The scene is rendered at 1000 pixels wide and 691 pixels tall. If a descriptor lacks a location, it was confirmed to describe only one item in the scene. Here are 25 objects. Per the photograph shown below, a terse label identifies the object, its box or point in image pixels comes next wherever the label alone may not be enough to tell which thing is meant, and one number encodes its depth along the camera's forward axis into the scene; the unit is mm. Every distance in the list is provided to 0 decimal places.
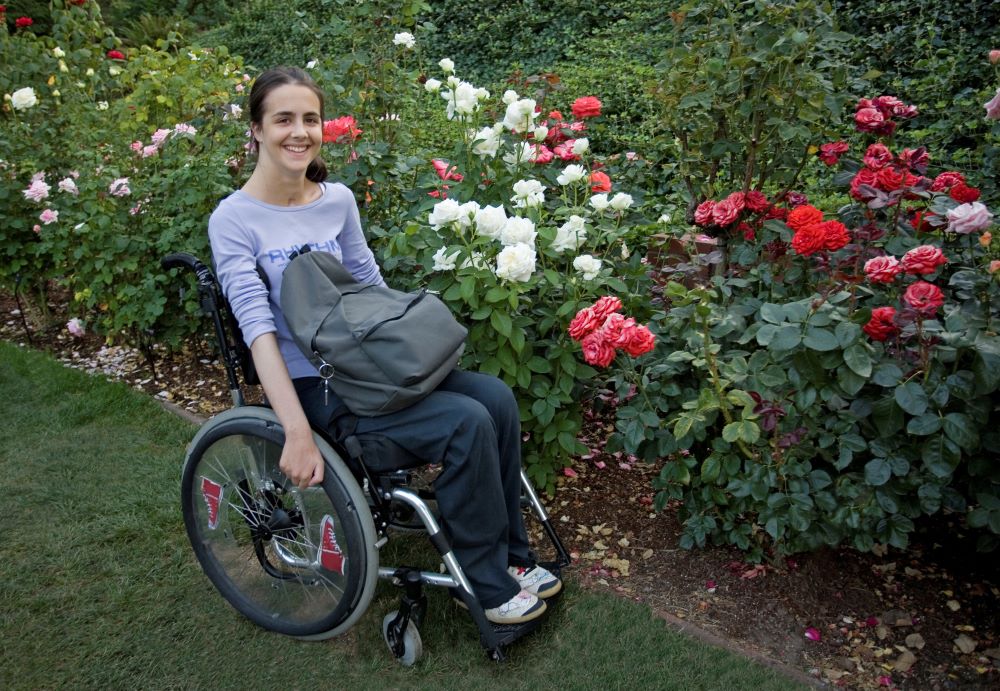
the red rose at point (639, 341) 1983
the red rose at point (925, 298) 1798
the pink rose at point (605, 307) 2061
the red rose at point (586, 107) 2920
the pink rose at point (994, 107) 2113
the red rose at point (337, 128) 2889
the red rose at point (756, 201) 2473
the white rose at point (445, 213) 2188
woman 1856
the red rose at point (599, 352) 2002
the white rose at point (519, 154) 2650
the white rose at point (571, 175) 2488
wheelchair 1854
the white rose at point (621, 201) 2420
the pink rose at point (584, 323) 2043
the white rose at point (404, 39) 2865
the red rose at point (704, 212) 2443
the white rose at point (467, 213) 2209
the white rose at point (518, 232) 2188
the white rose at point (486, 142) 2559
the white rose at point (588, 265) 2264
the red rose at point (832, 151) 2488
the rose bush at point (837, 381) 1878
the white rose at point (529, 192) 2434
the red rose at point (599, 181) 2656
